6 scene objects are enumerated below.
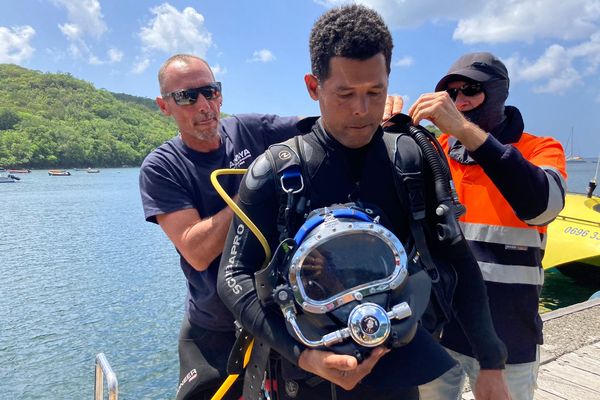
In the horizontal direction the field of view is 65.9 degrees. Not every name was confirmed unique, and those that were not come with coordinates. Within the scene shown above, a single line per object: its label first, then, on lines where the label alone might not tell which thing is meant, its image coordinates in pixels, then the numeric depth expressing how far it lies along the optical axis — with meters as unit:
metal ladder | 2.17
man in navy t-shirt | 2.18
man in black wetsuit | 1.47
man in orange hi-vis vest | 2.00
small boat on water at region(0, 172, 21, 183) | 61.00
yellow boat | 9.30
